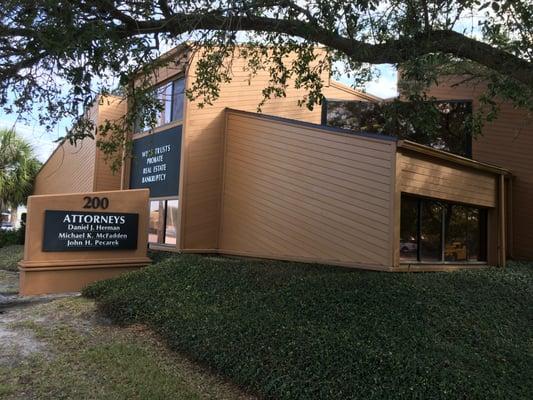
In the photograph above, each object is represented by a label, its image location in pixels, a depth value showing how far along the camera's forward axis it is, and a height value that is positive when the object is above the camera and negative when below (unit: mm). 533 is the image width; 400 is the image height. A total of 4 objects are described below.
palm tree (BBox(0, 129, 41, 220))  25859 +2447
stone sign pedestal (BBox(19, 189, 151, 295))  11367 -367
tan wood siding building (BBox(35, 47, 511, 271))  10906 +1037
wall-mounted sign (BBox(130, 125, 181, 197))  15000 +1931
